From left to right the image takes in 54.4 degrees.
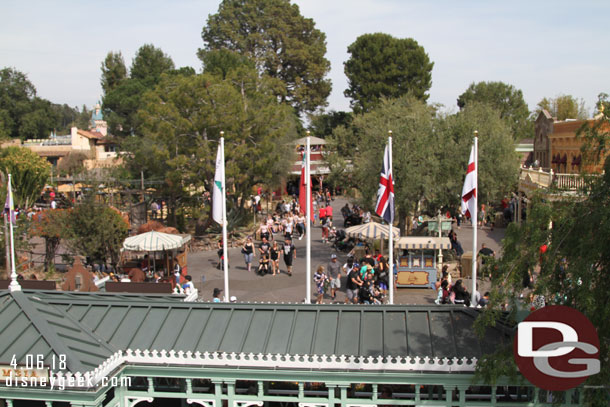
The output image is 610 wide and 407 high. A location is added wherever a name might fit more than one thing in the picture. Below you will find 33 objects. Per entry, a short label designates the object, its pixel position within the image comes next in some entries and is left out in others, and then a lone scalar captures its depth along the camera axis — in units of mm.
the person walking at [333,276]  19953
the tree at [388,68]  57188
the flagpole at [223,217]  15266
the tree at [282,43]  65312
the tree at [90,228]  22453
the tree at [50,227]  22578
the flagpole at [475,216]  14750
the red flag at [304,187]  15066
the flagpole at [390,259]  14589
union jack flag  14531
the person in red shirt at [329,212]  33391
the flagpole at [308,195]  14816
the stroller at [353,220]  33281
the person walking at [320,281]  19266
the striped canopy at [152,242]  20594
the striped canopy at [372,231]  21859
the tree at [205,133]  29531
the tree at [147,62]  72812
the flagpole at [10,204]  19258
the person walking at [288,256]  23828
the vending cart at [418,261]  21141
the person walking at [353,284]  18188
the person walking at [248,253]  24472
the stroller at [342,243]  28209
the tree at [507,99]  69938
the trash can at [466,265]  22078
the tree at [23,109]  76250
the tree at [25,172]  33656
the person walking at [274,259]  24002
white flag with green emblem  15508
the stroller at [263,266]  23875
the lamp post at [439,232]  22711
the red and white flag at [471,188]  14789
